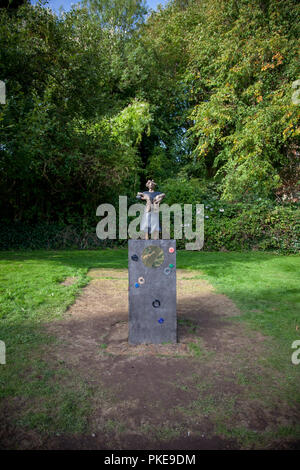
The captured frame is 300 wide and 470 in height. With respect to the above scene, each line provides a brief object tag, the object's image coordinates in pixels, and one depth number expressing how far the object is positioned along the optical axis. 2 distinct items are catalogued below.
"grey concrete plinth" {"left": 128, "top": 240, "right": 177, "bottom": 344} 3.71
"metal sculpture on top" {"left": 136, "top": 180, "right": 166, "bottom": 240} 3.84
